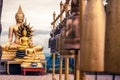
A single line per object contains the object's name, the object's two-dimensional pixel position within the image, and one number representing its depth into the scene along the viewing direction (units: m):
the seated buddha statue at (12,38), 27.09
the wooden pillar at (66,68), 5.76
